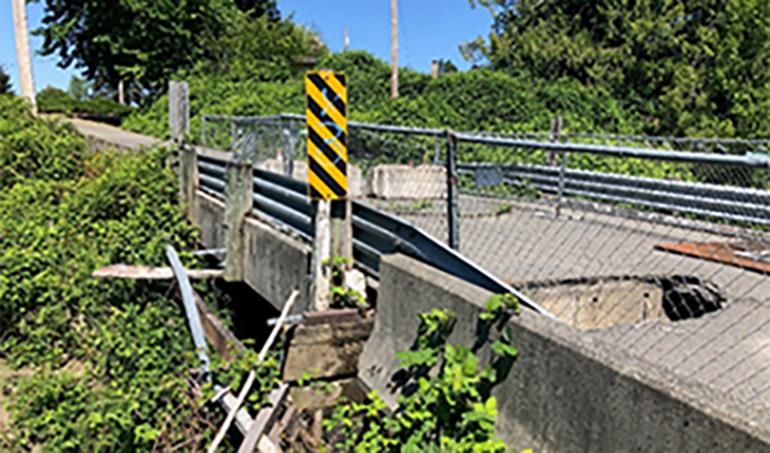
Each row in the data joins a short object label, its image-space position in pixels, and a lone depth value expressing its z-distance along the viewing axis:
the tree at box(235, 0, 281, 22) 43.91
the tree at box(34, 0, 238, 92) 31.06
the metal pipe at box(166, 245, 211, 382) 6.31
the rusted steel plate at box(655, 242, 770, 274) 5.85
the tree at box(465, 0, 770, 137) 26.86
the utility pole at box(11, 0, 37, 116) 24.05
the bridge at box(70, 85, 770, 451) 3.06
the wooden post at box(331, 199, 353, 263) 5.87
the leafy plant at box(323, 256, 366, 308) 5.64
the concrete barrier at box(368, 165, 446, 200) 10.74
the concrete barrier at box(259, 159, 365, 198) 9.64
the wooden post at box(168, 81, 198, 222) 10.35
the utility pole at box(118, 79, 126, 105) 46.24
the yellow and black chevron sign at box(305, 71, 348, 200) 5.58
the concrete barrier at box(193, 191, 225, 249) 8.80
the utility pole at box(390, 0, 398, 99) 29.28
